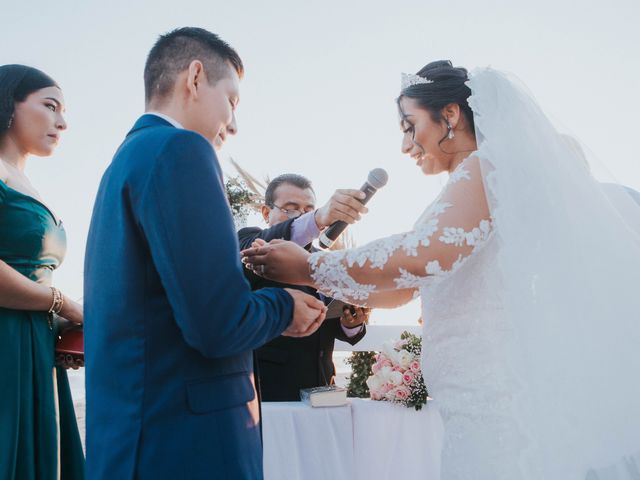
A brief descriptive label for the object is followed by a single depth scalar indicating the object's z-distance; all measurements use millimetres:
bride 1717
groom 1344
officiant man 3275
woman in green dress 1923
